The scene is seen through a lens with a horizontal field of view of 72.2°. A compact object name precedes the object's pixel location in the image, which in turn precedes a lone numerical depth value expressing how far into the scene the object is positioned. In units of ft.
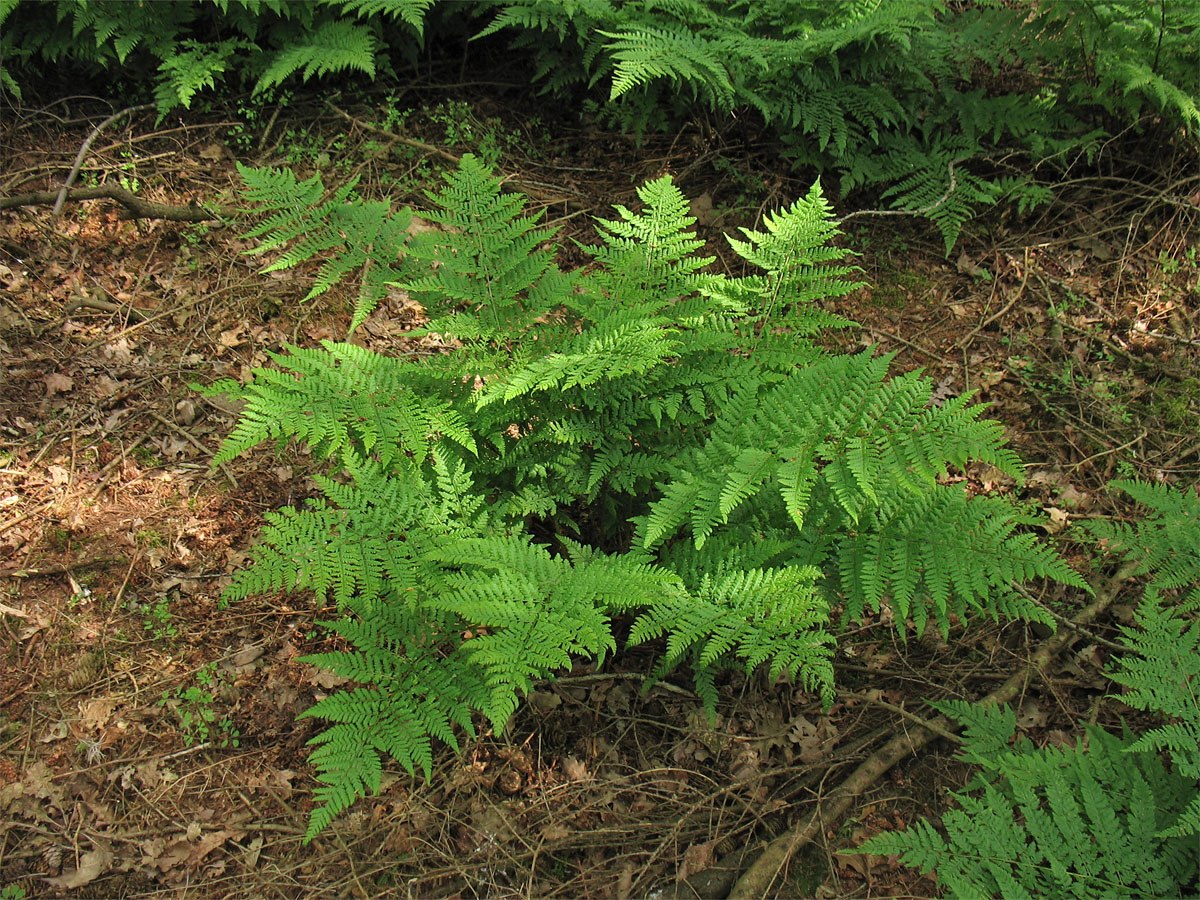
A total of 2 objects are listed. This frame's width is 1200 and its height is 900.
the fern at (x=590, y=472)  8.55
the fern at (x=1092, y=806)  8.02
